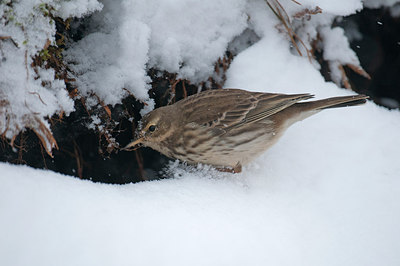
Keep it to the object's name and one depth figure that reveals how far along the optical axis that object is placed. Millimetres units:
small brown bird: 6297
